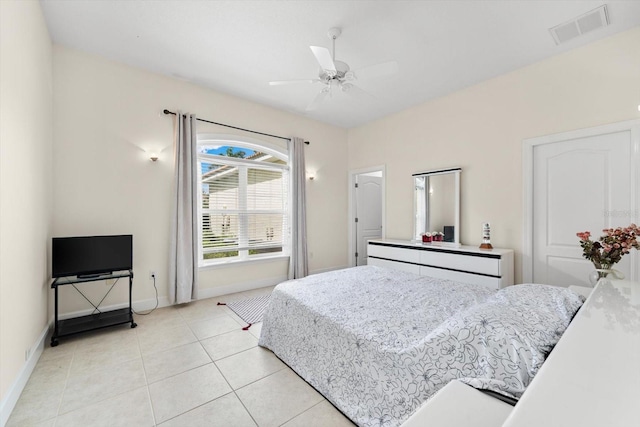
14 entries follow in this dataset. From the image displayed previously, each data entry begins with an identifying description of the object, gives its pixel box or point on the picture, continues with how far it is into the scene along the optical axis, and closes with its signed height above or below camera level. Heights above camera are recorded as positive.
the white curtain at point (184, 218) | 3.61 -0.07
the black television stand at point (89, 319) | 2.60 -1.13
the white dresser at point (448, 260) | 3.29 -0.66
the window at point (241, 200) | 4.10 +0.20
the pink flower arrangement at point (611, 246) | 1.90 -0.23
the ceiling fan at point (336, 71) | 2.43 +1.35
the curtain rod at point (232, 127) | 3.62 +1.32
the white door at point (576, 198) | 2.79 +0.17
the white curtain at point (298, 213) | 4.78 +0.00
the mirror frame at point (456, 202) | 4.02 +0.16
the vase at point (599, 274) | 1.88 -0.42
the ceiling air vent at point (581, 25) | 2.50 +1.81
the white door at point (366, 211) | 5.76 +0.04
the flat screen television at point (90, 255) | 2.74 -0.44
